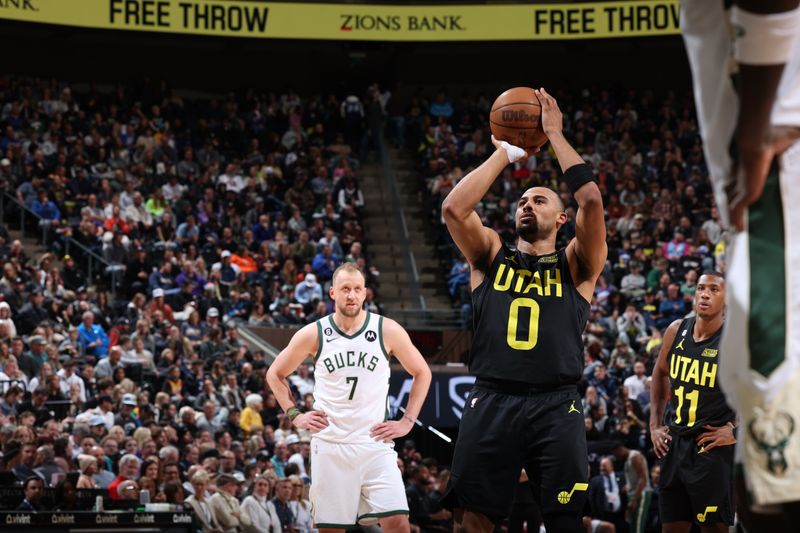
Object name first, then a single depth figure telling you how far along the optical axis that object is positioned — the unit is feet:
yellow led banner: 86.17
